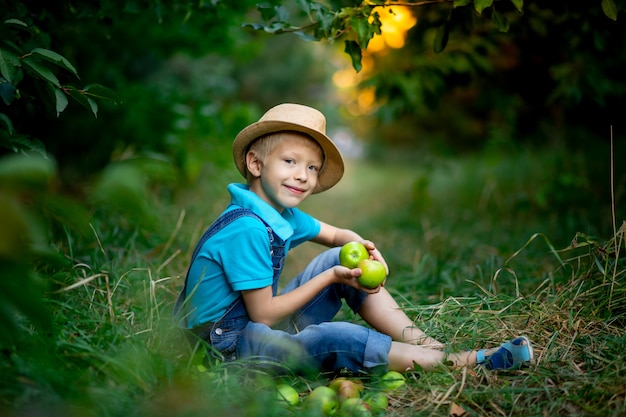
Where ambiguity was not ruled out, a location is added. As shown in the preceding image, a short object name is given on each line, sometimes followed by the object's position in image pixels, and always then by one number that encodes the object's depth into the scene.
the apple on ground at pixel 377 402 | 1.85
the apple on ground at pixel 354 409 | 1.74
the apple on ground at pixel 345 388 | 1.86
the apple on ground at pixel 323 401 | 1.77
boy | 2.05
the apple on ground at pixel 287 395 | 1.83
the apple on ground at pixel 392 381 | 1.99
